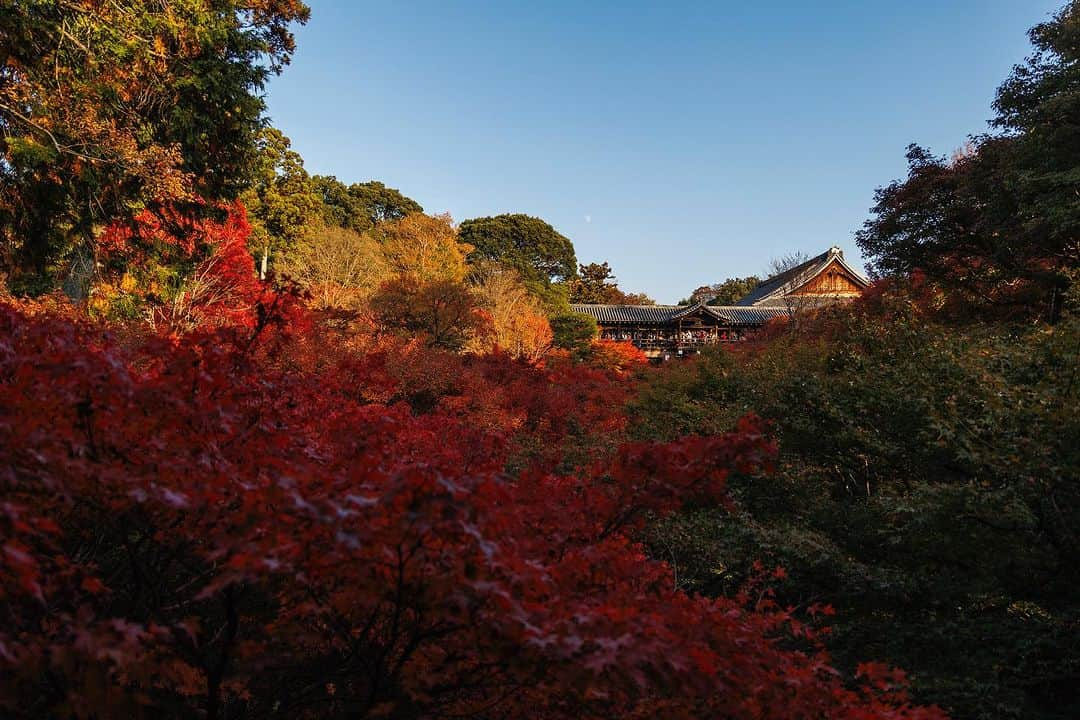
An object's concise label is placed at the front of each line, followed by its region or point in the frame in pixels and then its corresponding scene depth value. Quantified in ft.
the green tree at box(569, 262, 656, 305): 144.51
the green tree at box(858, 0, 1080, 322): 34.27
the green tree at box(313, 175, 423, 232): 110.01
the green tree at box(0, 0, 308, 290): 23.49
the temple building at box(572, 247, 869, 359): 104.22
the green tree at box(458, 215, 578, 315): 124.77
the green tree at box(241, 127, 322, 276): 72.69
